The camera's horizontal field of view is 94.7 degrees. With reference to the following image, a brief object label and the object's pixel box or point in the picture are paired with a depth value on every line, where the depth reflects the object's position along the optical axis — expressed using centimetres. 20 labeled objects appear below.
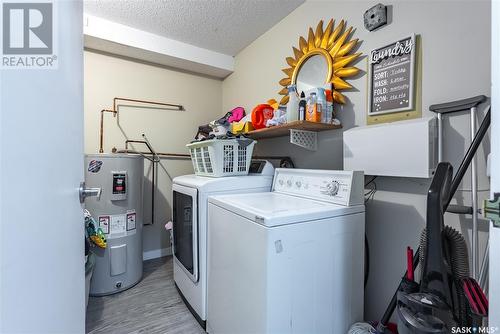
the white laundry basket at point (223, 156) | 172
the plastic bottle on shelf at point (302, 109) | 159
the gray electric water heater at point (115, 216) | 201
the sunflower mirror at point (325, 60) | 161
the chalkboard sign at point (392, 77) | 129
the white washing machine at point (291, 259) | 99
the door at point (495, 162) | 51
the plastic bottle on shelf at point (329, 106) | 161
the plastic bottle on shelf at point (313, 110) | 155
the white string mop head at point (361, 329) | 117
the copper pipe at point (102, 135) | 250
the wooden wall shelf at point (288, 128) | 159
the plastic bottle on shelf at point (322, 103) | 159
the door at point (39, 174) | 41
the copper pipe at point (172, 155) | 277
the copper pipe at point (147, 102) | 257
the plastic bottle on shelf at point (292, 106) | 166
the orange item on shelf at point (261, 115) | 204
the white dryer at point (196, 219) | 156
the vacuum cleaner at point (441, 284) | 75
